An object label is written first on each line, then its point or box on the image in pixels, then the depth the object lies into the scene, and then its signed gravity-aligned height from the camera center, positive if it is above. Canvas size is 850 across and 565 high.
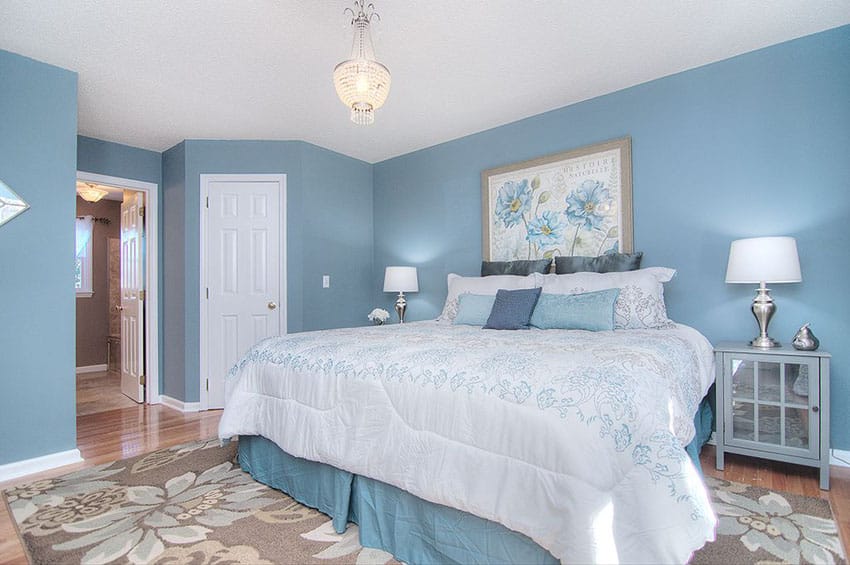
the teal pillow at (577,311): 2.52 -0.18
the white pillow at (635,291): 2.56 -0.07
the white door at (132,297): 4.45 -0.13
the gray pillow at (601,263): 2.99 +0.12
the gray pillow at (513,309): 2.73 -0.18
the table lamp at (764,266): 2.35 +0.07
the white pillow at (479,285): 3.16 -0.03
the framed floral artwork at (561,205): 3.23 +0.61
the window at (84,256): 6.14 +0.41
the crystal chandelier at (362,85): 1.97 +0.90
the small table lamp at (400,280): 4.27 +0.02
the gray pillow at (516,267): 3.40 +0.11
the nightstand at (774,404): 2.23 -0.67
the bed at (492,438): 1.14 -0.52
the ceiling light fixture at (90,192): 4.62 +1.02
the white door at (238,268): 4.13 +0.15
